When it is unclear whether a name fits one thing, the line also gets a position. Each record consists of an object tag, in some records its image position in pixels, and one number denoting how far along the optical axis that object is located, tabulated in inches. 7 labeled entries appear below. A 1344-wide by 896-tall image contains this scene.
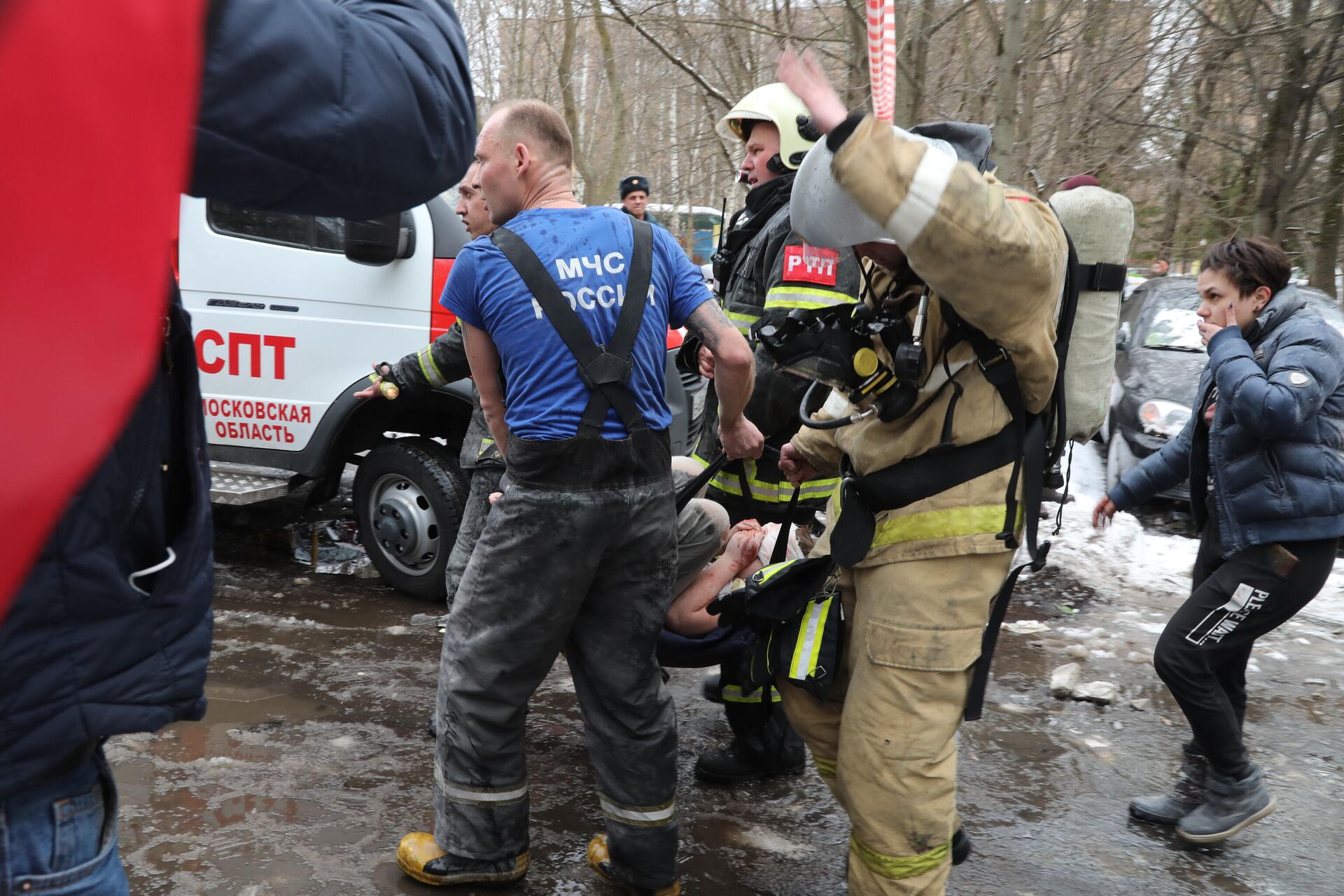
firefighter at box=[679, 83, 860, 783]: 141.4
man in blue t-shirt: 109.2
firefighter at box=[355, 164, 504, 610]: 152.7
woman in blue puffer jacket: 136.6
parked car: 306.7
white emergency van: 211.6
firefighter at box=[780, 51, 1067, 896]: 97.2
